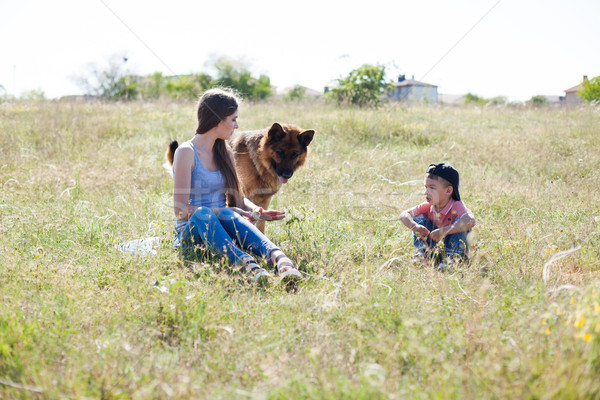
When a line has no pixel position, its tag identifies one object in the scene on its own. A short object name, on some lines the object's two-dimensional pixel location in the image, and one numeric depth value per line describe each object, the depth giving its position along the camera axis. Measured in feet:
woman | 10.77
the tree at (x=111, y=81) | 117.29
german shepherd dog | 16.34
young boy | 11.82
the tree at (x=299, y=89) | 117.08
